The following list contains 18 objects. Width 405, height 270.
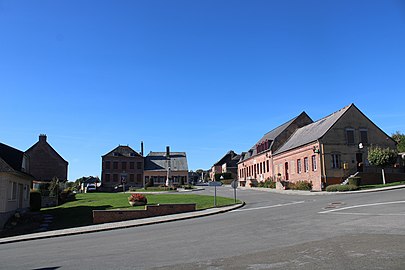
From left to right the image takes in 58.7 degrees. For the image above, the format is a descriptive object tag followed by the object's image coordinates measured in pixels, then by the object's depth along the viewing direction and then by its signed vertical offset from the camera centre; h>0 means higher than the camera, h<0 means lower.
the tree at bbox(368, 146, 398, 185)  33.34 +2.16
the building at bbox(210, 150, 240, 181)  95.96 +5.37
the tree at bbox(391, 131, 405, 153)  53.81 +6.39
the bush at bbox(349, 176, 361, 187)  32.35 +0.02
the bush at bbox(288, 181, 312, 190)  37.00 -0.30
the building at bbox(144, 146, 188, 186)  76.00 +3.62
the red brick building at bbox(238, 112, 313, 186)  51.50 +5.15
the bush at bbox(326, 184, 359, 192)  30.39 -0.55
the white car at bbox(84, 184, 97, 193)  62.40 -0.30
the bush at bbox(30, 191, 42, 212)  30.39 -1.16
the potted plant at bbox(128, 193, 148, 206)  24.56 -0.99
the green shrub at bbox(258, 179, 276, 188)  46.22 -0.14
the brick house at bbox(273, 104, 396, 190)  36.06 +3.67
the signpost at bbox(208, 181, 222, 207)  24.29 +0.00
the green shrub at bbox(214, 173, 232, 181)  85.94 +1.88
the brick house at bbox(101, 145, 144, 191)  73.06 +3.79
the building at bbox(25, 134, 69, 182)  61.88 +4.48
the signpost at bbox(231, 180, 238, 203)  26.62 -0.03
